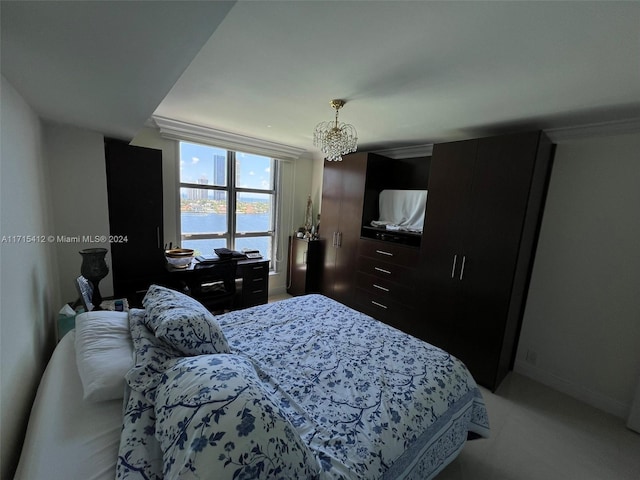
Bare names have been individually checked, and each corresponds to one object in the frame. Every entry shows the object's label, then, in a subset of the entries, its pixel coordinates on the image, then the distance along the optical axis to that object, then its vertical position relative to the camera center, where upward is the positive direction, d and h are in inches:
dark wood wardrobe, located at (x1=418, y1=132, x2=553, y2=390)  83.4 -10.5
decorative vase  67.6 -20.8
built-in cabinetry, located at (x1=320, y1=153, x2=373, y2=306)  131.5 -8.8
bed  29.8 -33.3
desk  130.7 -43.4
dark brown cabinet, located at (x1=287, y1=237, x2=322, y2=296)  153.0 -38.7
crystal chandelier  78.8 +20.4
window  126.2 -0.8
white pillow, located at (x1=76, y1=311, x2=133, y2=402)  39.5 -28.8
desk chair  116.0 -42.5
